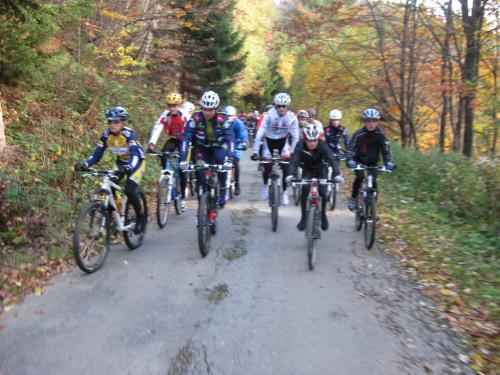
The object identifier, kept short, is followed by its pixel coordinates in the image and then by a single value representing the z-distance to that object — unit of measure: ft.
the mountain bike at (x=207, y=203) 22.14
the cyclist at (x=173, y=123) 31.17
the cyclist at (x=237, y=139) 30.37
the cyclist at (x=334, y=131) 38.11
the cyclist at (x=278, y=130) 30.48
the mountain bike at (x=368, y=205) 25.07
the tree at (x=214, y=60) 92.31
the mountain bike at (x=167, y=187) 28.31
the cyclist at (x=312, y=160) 24.34
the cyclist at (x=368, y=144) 27.22
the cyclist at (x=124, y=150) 21.81
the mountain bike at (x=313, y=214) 21.52
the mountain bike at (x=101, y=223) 19.16
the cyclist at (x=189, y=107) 38.91
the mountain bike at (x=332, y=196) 34.93
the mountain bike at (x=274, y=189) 28.12
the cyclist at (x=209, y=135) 24.50
